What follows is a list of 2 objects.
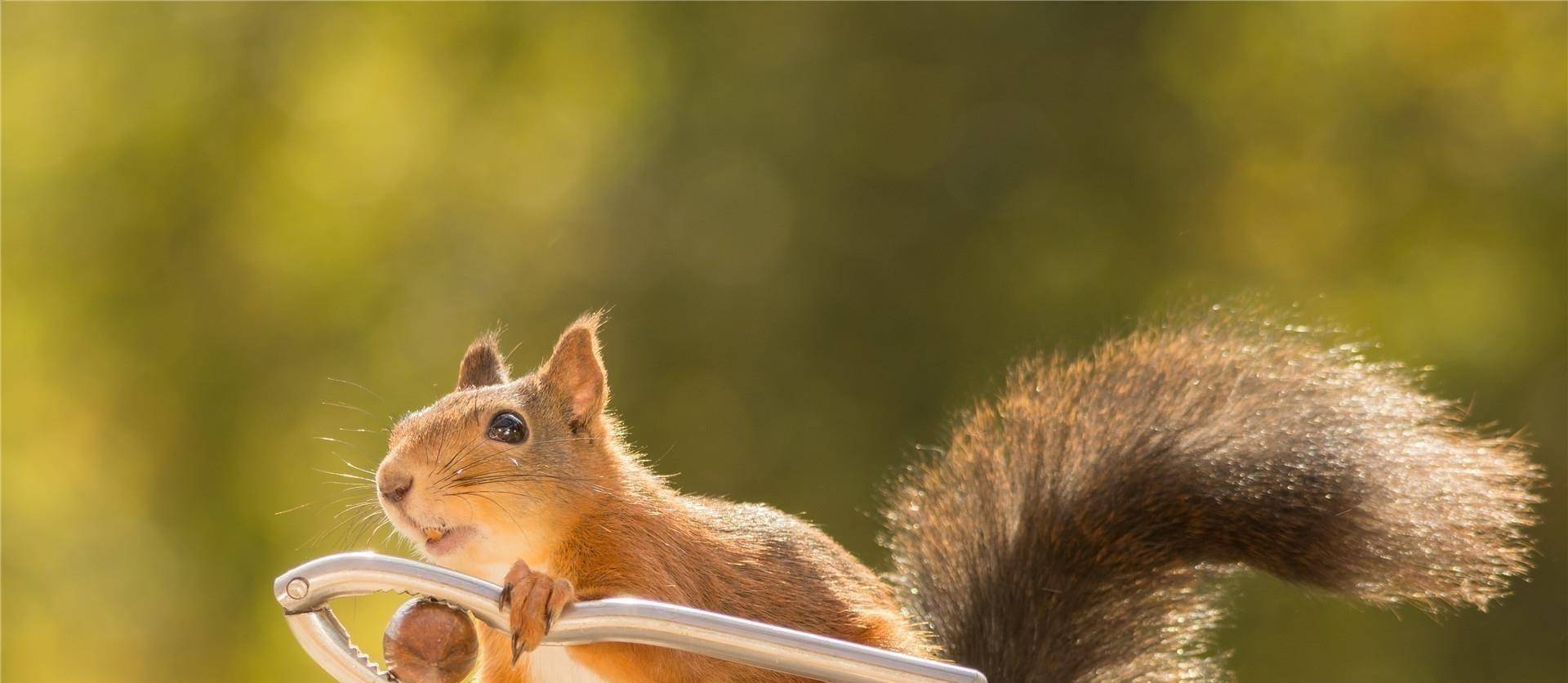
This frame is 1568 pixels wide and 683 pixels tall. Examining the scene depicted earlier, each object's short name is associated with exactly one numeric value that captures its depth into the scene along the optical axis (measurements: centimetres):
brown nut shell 309
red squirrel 316
